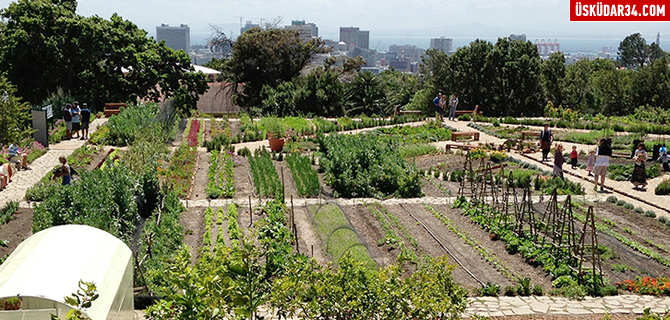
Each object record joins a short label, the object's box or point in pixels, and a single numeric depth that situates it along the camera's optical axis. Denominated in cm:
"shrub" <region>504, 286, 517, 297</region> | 1205
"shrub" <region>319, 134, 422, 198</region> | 1888
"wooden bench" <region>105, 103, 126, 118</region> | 2977
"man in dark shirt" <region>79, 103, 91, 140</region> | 2411
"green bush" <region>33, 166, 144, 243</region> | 1298
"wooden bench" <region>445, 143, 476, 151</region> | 2422
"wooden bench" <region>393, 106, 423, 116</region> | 3299
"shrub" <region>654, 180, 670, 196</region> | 1897
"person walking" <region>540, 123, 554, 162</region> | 2264
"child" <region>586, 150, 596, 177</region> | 2120
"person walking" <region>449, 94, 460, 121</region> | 3109
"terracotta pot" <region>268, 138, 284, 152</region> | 2406
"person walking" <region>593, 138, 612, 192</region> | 1930
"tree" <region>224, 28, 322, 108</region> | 4022
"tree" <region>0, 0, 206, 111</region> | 3108
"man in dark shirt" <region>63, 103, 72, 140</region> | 2429
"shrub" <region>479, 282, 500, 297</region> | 1193
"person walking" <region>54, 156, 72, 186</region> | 1648
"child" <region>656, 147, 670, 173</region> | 2120
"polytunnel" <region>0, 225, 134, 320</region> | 802
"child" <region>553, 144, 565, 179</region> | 1983
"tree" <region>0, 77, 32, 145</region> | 1695
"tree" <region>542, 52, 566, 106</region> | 4406
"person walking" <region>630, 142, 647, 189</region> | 1961
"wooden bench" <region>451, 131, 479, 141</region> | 2638
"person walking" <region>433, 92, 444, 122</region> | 3041
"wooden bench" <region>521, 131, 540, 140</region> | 2569
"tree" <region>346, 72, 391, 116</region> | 3625
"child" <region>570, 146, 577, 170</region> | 2189
